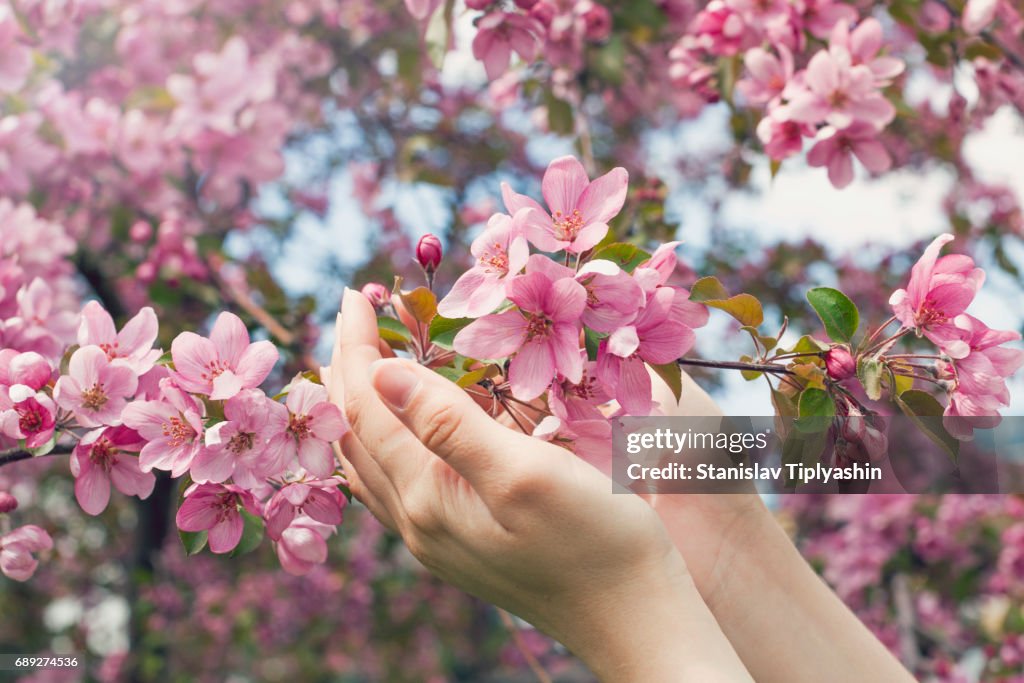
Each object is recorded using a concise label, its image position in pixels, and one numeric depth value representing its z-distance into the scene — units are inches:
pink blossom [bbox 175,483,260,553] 32.7
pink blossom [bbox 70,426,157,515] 32.8
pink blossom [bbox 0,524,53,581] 33.9
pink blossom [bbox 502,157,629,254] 30.9
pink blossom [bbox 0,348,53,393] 32.6
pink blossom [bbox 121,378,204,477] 32.1
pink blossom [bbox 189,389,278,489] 31.8
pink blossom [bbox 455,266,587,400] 30.4
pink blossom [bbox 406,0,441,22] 40.0
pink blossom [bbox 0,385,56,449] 32.5
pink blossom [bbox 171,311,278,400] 32.2
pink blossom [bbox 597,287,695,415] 30.9
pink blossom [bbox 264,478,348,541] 32.9
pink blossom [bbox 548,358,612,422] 31.4
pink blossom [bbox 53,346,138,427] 32.4
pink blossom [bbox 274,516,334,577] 33.8
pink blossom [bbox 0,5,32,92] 43.8
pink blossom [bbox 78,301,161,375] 33.4
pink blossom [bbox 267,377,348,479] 32.0
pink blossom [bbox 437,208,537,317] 30.7
